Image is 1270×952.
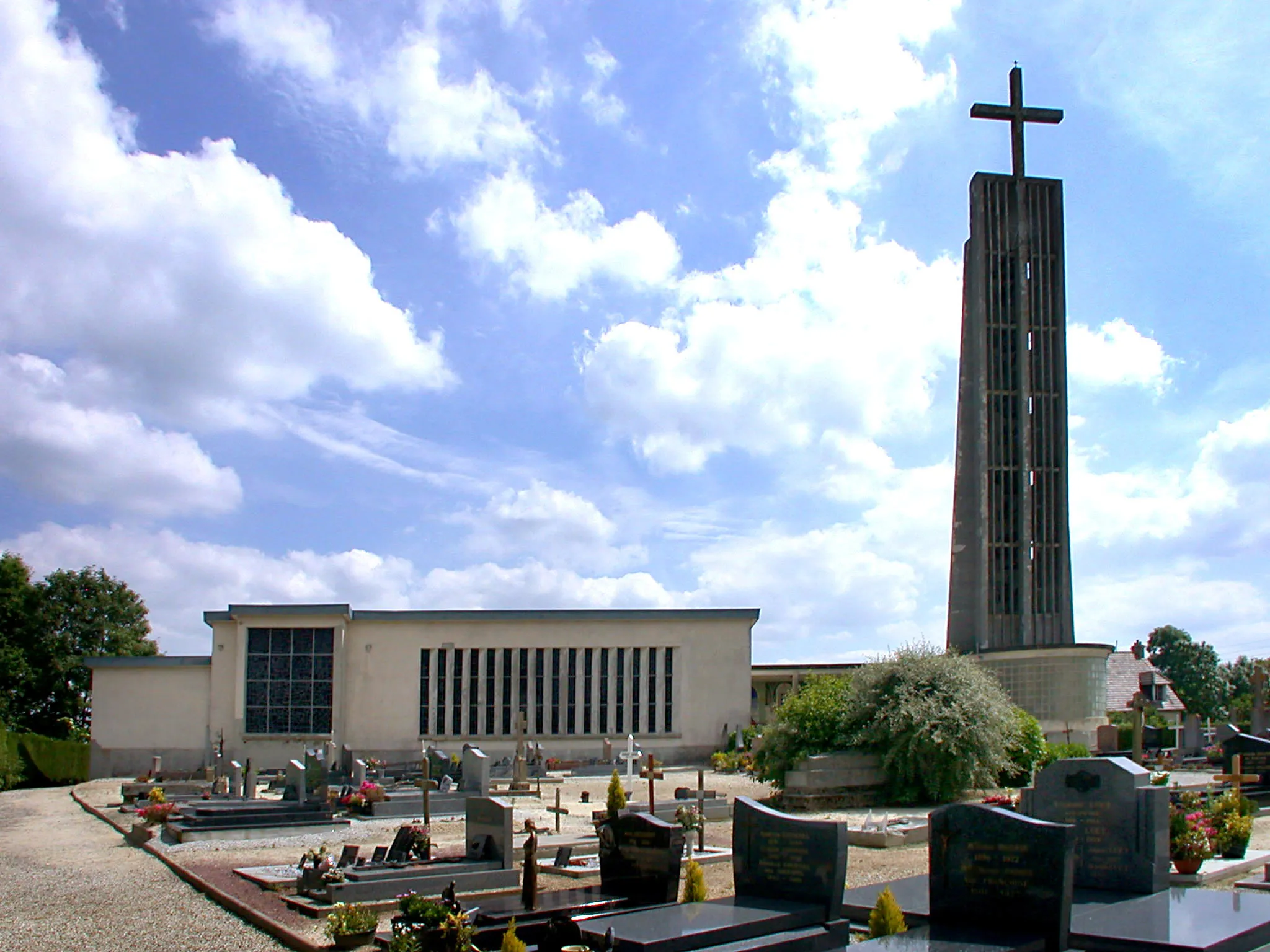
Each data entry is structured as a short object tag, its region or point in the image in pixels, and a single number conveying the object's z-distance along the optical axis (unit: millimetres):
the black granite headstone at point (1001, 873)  8969
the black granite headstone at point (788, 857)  10086
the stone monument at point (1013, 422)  48375
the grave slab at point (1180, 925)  8688
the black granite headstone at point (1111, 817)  11078
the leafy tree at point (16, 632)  47562
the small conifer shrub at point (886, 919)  9258
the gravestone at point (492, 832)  14109
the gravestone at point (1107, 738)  36812
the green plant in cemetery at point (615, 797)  14333
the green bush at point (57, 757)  36469
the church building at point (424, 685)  39844
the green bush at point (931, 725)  22062
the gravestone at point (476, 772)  24812
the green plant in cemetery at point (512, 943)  8555
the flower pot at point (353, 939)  10227
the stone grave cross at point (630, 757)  26366
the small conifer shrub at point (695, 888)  10859
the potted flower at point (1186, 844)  13188
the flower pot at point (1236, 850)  14266
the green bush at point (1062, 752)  25797
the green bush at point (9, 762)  34844
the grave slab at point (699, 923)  8961
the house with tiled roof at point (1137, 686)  54188
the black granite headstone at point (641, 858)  11453
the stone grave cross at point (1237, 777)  16750
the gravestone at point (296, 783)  23281
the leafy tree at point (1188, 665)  77750
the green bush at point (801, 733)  23047
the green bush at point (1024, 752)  24562
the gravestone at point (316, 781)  23562
